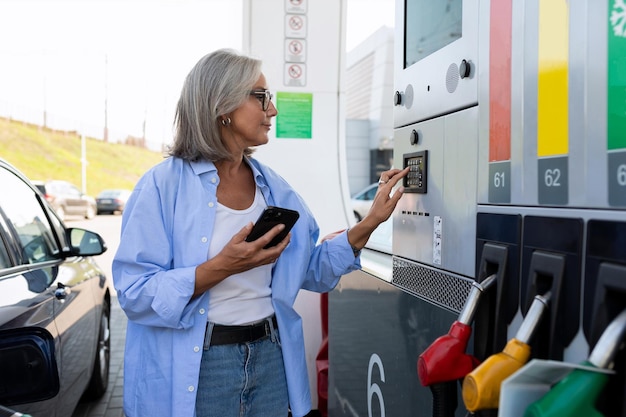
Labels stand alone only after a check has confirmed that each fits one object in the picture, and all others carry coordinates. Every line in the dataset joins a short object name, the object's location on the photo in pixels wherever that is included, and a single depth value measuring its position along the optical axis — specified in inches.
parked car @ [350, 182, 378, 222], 487.1
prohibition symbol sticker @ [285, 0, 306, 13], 195.3
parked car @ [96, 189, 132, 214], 1201.4
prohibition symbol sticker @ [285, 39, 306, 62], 195.8
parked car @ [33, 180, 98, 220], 979.3
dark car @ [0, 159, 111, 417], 101.3
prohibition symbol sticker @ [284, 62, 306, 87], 196.2
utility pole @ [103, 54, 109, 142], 1558.8
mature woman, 76.6
